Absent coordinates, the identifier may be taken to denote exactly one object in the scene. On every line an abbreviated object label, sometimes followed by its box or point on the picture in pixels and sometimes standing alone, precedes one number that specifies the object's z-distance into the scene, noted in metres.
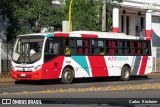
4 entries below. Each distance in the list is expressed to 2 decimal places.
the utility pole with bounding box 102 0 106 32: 33.91
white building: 47.41
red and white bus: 24.50
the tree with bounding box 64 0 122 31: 33.59
